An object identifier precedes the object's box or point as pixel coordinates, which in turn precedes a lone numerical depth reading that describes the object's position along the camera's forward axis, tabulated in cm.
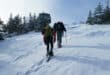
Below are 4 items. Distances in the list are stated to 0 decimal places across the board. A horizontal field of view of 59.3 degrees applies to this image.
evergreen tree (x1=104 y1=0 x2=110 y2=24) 2062
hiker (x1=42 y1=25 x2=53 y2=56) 546
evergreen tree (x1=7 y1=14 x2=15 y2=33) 2636
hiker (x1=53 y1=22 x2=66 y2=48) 648
